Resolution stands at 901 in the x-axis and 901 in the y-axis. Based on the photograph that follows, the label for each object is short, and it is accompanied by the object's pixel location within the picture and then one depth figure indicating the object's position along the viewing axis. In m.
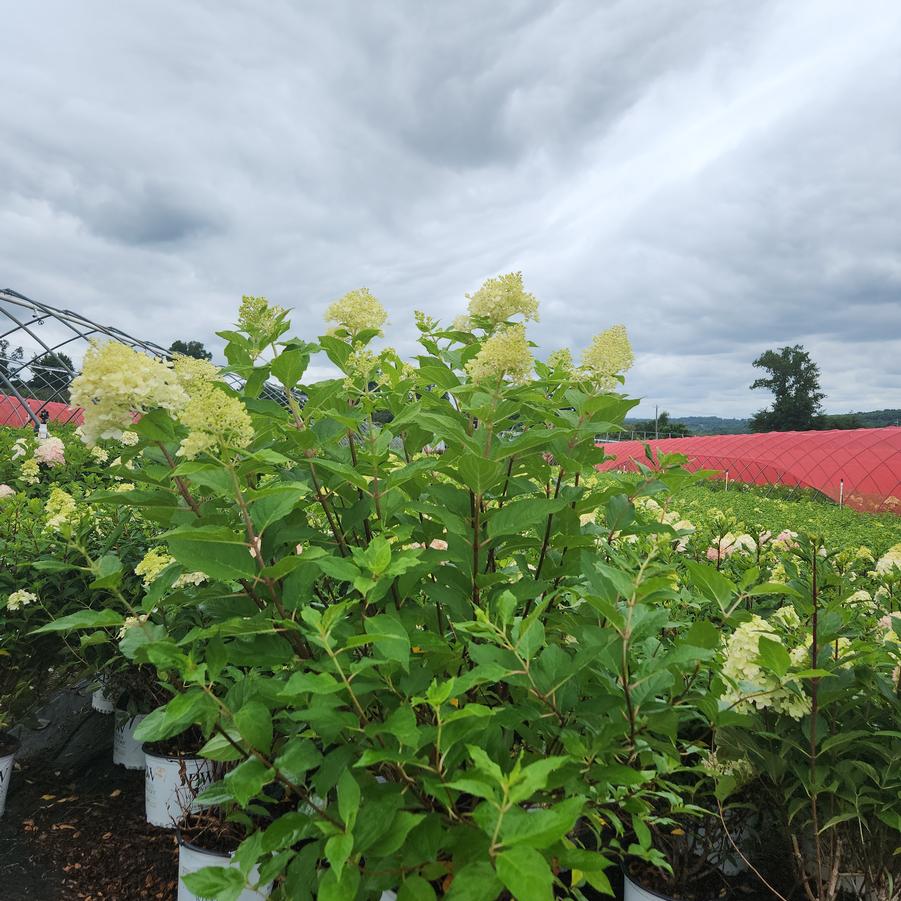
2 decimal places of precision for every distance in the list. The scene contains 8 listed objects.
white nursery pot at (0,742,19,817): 3.15
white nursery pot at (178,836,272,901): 2.07
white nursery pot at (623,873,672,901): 1.75
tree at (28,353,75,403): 17.64
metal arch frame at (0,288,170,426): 13.20
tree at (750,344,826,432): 57.75
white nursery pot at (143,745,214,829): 2.67
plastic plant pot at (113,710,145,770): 3.40
